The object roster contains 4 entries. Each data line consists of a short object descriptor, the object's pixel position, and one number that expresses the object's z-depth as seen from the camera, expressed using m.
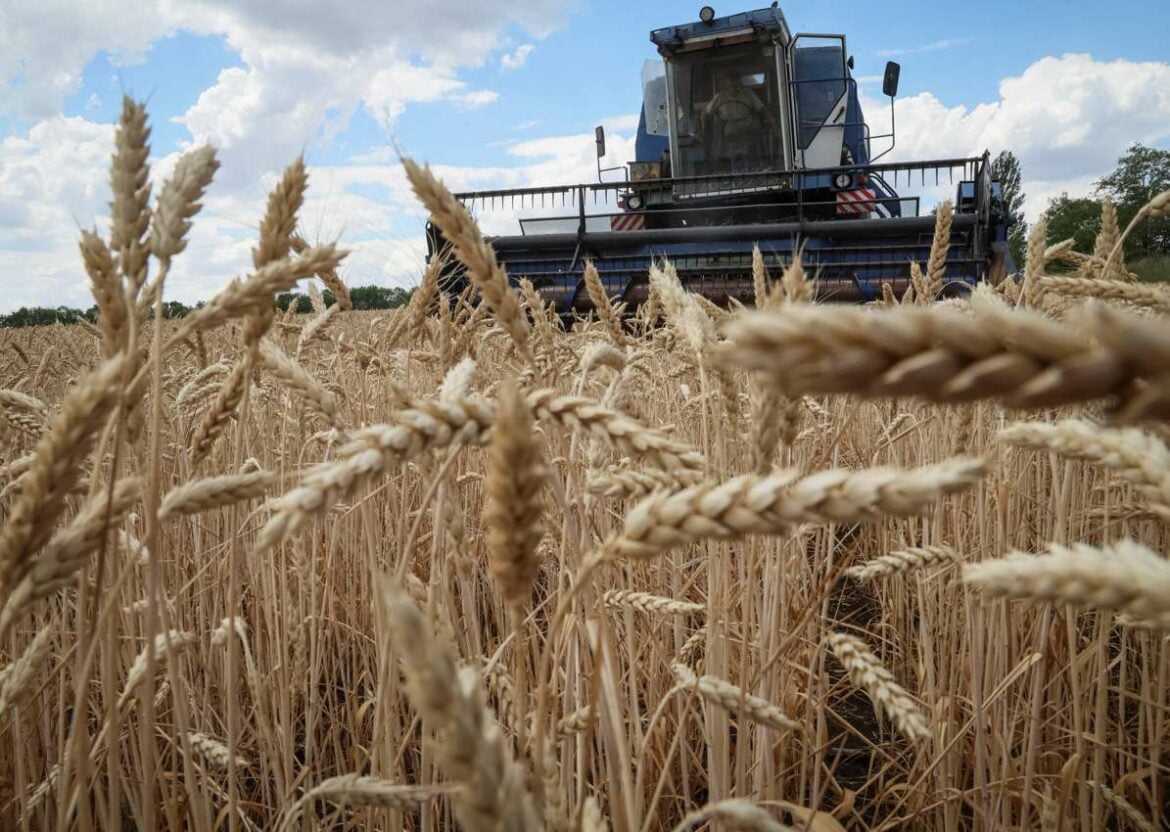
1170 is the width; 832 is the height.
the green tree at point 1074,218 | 46.56
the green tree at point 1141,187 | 42.78
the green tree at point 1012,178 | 45.84
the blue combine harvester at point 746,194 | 8.57
